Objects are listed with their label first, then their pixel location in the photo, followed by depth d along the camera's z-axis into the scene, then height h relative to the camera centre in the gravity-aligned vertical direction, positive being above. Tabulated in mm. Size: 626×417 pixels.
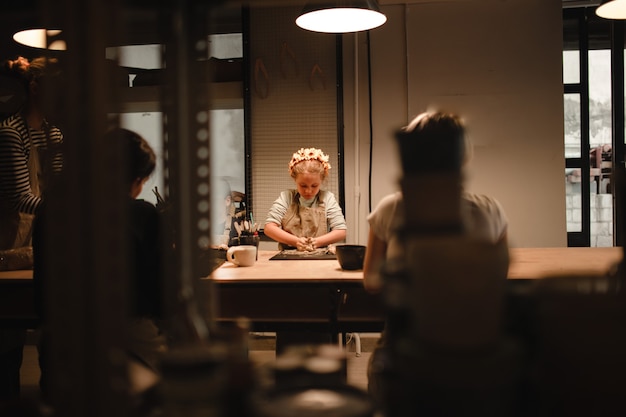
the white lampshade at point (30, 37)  3053 +885
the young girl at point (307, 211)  4320 -129
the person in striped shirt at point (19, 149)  2582 +233
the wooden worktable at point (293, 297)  2654 -482
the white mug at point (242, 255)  3080 -323
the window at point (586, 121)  5285 +630
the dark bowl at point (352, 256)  2820 -308
